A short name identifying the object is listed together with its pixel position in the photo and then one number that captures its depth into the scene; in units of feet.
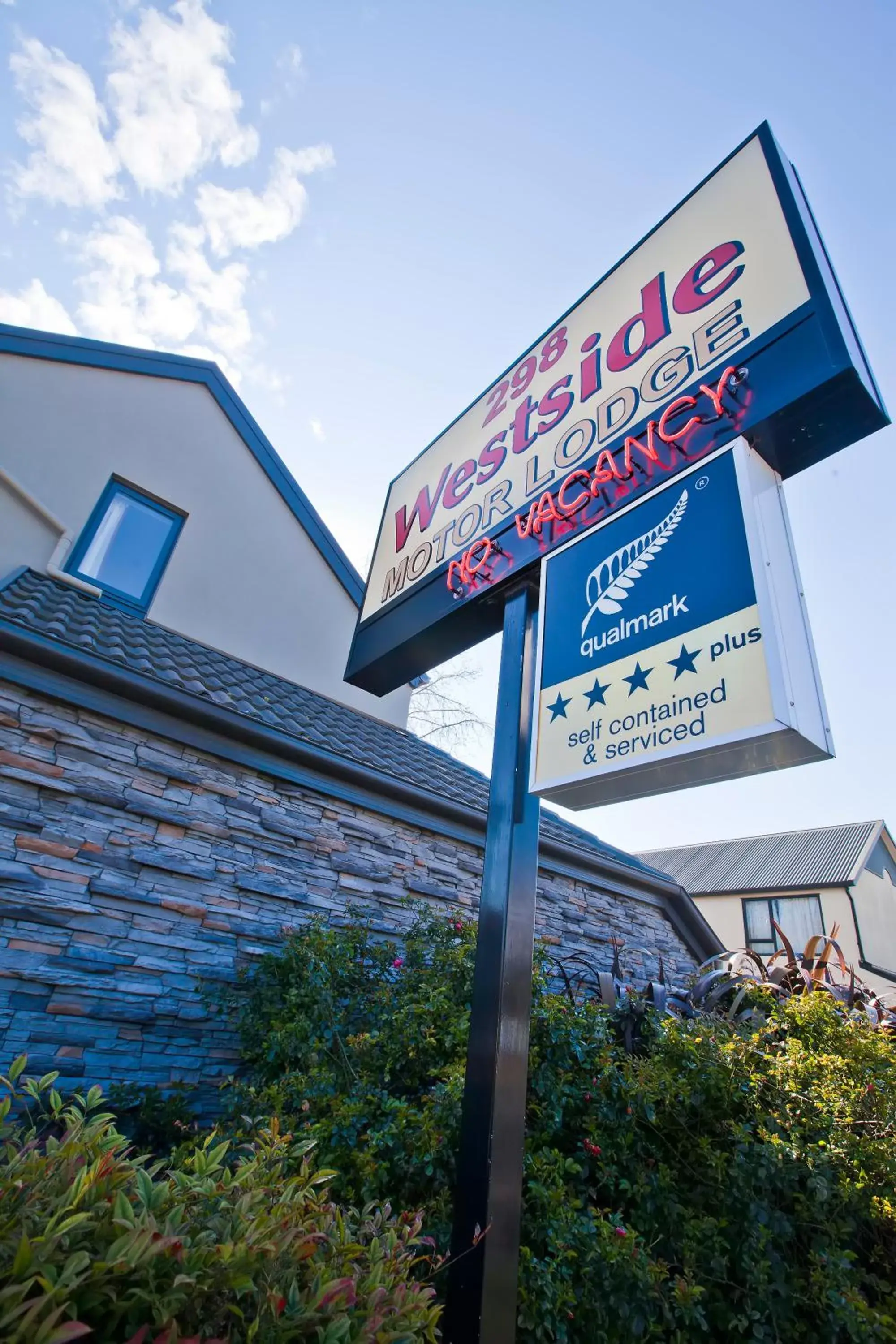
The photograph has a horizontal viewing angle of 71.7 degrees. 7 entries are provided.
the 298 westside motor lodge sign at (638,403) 8.32
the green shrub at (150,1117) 12.96
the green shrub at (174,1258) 3.24
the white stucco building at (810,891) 63.31
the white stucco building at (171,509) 23.95
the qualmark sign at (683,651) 6.36
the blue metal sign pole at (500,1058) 6.66
